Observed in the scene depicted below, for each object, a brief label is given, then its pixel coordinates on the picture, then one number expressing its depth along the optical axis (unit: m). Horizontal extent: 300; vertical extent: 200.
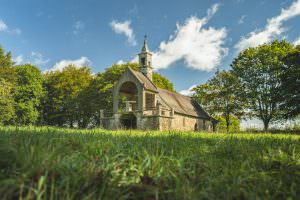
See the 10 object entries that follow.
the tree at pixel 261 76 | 26.48
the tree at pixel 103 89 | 29.26
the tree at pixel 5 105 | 23.98
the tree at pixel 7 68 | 25.90
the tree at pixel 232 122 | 44.55
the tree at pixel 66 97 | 30.69
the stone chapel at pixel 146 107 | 20.30
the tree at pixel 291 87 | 19.37
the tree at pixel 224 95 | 26.46
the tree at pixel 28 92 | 28.09
